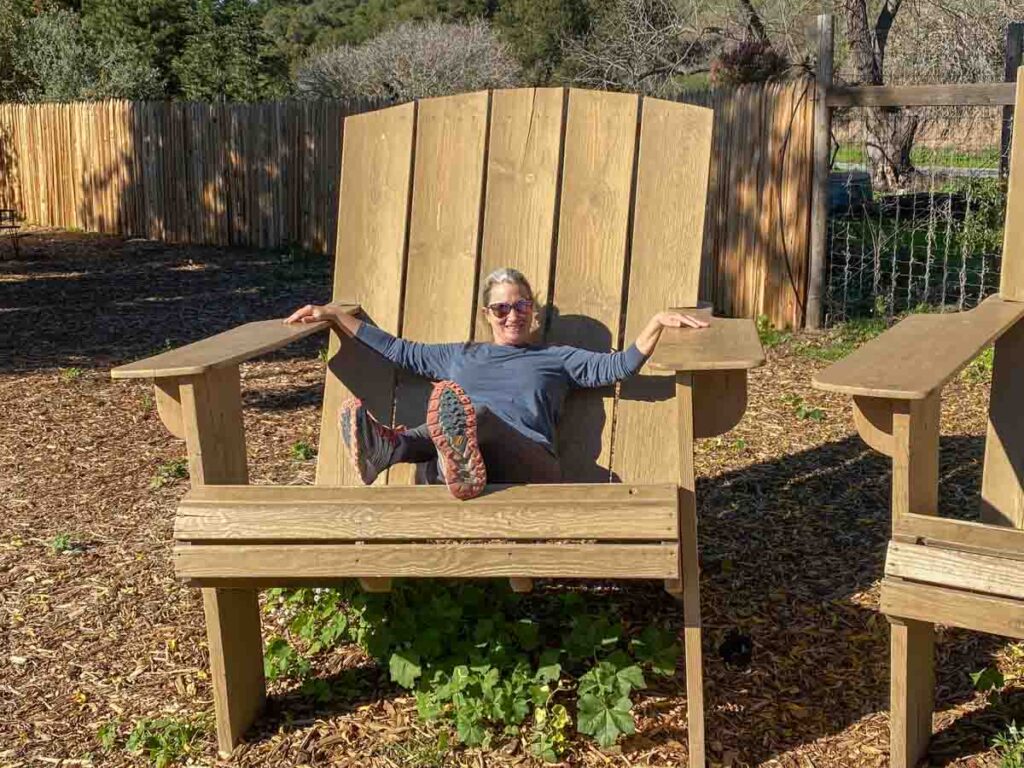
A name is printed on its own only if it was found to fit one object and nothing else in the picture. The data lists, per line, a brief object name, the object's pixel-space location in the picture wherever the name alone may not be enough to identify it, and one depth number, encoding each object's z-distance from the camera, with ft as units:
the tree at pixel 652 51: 47.83
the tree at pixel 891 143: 25.21
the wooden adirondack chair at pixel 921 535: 7.27
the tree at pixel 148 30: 75.31
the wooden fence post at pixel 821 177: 23.62
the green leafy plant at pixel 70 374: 21.62
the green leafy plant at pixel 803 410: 17.85
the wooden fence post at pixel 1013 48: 24.93
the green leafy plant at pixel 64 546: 13.32
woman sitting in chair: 8.70
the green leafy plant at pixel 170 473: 15.66
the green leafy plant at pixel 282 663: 10.31
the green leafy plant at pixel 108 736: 9.45
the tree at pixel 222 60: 74.95
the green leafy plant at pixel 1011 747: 8.30
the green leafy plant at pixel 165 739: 9.27
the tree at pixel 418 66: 82.28
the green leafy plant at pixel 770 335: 23.65
